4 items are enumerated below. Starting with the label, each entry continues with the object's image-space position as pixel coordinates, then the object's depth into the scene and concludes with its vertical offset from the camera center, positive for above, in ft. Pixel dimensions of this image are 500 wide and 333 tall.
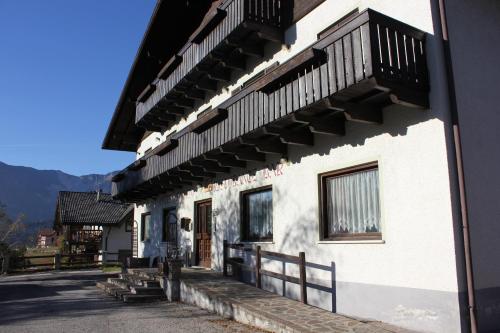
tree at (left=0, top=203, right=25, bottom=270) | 88.56 +3.18
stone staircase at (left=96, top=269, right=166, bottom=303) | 37.11 -4.24
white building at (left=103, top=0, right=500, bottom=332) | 21.91 +5.49
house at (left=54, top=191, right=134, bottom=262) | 111.75 +4.35
